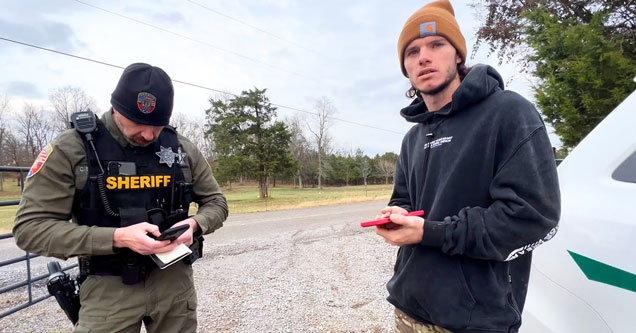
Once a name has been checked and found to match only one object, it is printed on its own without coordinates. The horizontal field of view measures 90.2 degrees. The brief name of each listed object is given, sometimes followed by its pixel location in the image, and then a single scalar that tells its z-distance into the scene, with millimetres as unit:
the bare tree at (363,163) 64625
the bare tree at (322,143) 51750
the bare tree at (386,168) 65088
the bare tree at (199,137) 53500
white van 1015
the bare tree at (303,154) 60784
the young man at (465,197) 1084
